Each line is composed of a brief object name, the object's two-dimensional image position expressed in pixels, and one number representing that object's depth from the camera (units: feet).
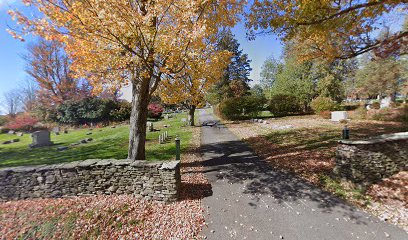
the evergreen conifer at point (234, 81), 95.25
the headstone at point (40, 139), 38.86
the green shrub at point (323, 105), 69.36
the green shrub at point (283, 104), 80.79
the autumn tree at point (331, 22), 20.33
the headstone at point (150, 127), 54.29
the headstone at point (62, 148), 35.19
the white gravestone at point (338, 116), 54.08
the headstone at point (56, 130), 65.29
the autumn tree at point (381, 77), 79.20
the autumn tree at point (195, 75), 20.61
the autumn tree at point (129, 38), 14.79
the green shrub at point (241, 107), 74.79
